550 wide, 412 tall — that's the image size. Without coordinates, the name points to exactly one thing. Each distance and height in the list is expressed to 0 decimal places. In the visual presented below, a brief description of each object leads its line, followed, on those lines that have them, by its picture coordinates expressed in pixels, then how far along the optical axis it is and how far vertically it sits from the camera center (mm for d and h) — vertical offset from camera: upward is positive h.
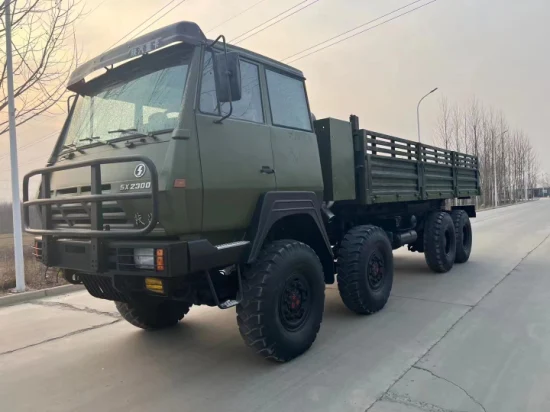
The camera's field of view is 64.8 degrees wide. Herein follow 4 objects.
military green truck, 3311 +143
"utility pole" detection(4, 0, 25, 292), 7316 +877
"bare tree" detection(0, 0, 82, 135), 7827 +2843
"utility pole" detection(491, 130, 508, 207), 44144 +2740
